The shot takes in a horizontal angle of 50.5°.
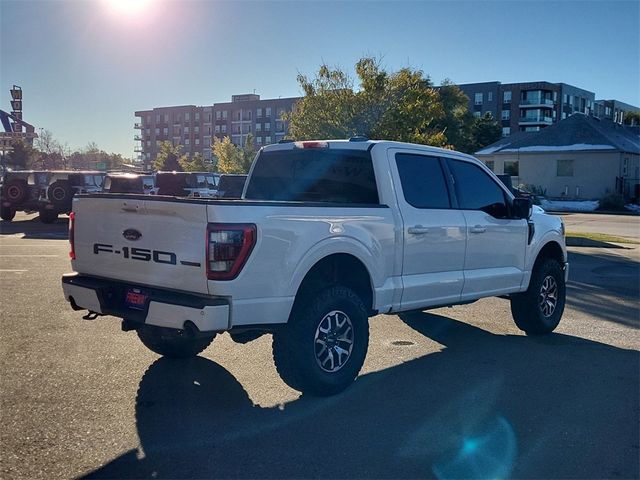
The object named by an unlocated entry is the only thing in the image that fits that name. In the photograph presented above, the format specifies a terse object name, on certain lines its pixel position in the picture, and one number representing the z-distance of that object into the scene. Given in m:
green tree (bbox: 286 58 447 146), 19.72
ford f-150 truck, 4.73
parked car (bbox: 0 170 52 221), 24.20
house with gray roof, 44.25
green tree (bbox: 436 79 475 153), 53.78
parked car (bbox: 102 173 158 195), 22.81
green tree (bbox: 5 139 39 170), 58.94
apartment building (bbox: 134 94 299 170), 108.00
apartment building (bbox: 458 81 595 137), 88.96
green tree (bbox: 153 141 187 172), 47.09
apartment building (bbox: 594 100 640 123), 104.56
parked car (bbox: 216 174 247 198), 14.79
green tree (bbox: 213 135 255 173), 39.53
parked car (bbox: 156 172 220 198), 23.67
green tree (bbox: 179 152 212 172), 51.76
